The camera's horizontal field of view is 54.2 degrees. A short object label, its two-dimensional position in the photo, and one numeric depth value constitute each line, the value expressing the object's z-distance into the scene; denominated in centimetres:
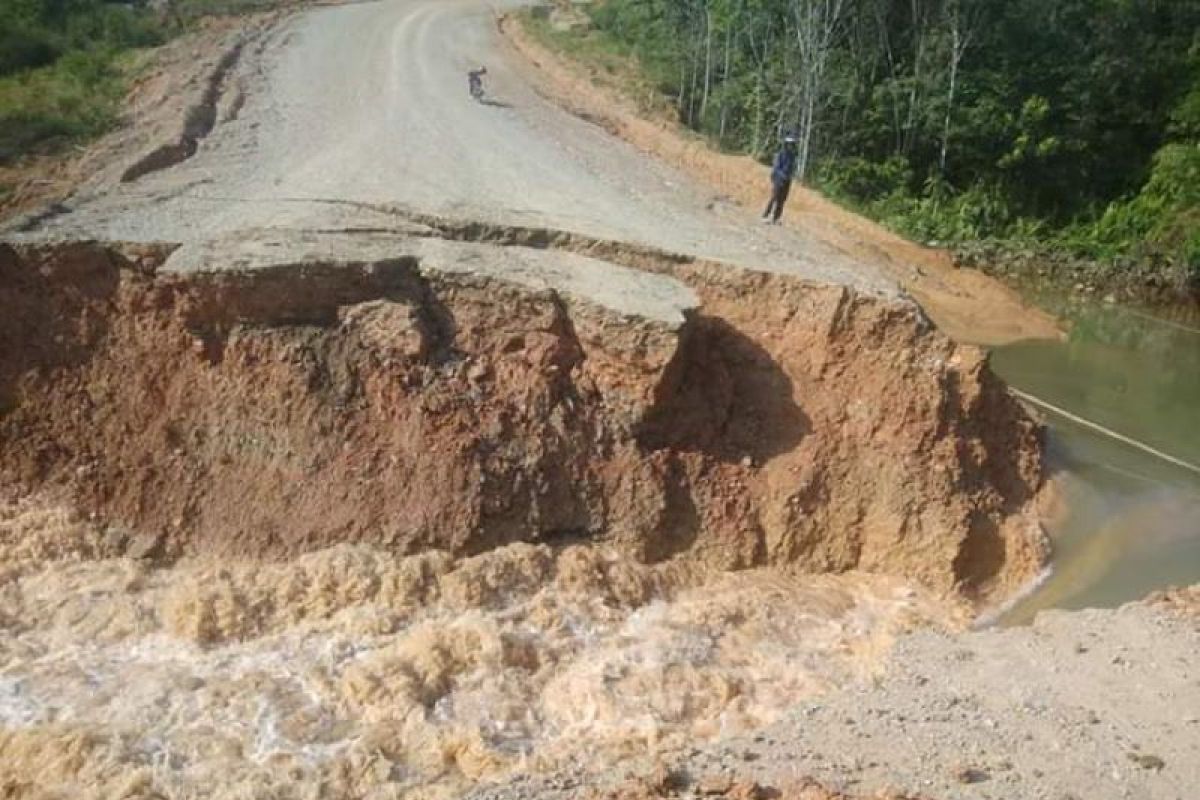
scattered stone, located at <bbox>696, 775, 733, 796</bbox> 725
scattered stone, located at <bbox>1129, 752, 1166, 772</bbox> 791
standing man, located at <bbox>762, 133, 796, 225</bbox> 1731
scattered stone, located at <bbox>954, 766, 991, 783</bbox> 762
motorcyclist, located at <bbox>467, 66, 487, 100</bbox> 2397
